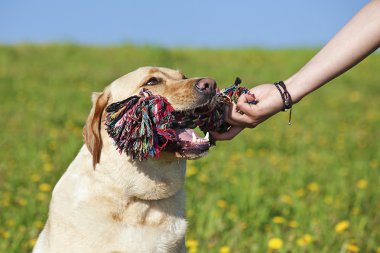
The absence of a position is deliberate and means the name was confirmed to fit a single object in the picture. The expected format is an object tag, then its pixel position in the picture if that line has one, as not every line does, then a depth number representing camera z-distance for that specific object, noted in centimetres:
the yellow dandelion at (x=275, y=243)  365
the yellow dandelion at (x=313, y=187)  525
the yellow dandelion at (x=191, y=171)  564
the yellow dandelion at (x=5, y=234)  391
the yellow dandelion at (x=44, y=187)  490
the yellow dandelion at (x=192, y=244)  382
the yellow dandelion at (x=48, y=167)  548
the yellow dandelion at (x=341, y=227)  400
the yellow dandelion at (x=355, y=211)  462
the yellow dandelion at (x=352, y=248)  376
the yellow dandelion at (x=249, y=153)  687
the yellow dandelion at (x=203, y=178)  550
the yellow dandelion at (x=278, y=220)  425
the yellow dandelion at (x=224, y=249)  372
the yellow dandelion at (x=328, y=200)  488
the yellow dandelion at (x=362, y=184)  536
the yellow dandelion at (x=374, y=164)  625
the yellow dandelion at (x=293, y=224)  430
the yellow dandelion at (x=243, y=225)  427
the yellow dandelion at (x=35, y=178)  520
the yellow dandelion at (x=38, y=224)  421
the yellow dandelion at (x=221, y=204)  468
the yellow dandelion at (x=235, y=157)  652
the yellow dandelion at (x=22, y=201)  457
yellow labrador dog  287
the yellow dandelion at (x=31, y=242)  392
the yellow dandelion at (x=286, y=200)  484
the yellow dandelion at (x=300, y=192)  504
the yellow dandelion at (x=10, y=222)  421
